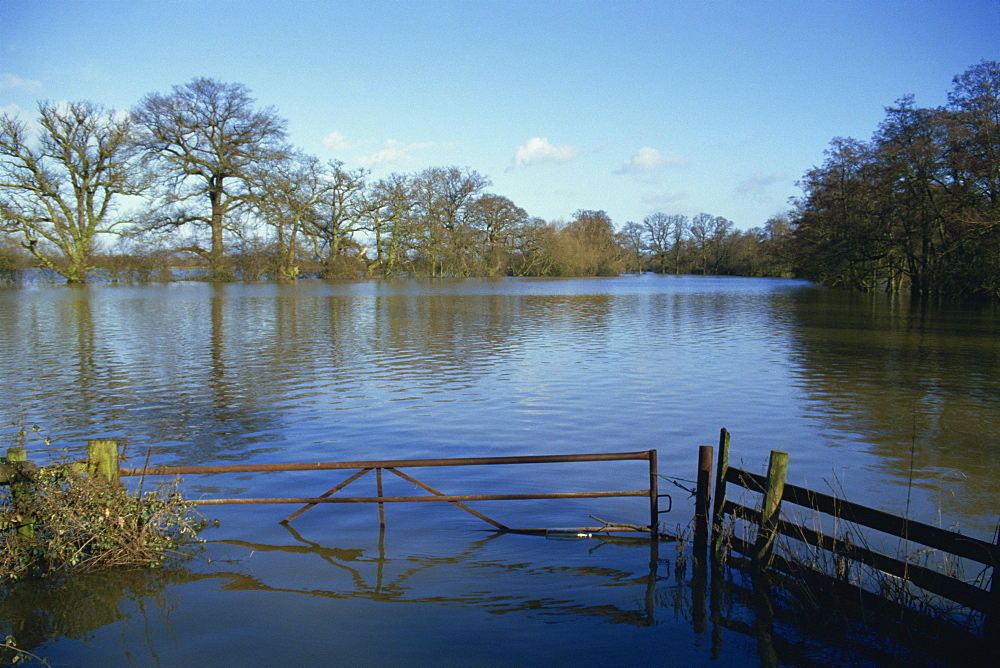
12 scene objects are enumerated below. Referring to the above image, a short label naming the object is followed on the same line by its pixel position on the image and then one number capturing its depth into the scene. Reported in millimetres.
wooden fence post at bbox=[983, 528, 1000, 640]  4387
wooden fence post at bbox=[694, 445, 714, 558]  6203
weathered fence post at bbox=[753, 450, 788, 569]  5668
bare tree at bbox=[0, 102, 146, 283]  49688
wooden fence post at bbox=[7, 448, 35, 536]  5789
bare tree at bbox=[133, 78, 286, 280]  52469
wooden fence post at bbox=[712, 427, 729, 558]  6381
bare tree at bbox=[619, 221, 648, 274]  156625
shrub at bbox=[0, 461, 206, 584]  5816
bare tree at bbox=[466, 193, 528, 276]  87894
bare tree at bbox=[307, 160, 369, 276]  68250
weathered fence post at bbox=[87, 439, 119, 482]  6039
